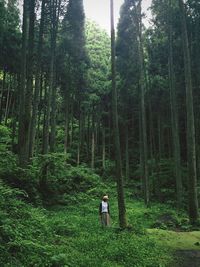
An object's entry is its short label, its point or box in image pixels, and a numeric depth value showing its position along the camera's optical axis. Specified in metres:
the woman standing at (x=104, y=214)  9.27
